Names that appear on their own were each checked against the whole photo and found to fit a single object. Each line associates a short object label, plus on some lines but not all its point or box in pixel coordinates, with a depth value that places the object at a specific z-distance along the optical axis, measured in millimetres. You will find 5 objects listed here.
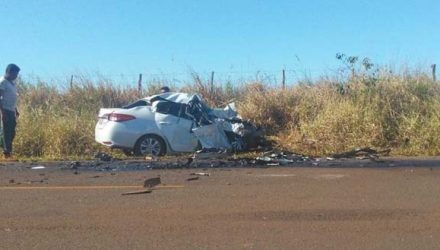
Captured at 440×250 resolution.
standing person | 12008
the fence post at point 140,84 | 21231
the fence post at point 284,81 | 19088
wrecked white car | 12766
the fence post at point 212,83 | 20305
